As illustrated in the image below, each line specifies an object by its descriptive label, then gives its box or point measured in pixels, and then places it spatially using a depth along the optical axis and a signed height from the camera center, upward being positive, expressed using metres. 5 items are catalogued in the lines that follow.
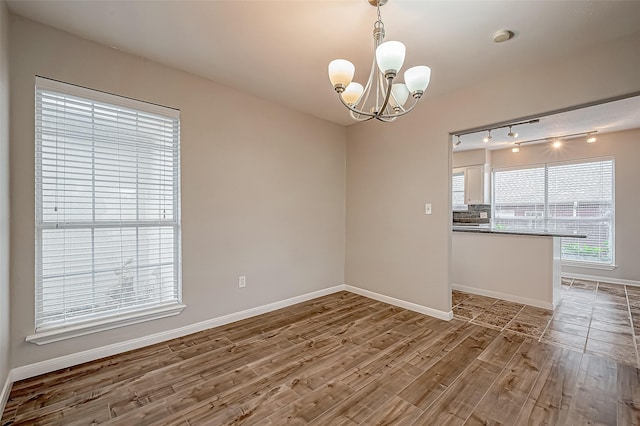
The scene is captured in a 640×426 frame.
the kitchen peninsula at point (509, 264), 3.66 -0.71
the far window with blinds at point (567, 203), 5.12 +0.20
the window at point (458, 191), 6.52 +0.51
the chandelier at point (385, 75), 1.60 +0.86
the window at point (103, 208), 2.19 +0.04
